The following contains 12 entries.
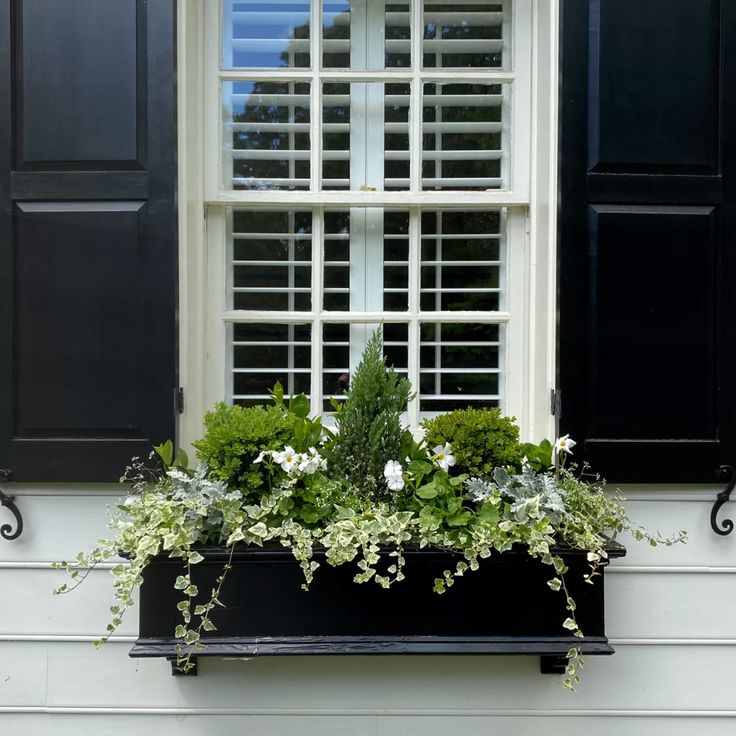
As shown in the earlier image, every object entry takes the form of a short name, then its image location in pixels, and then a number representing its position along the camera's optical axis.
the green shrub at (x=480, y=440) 1.70
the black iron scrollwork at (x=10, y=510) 1.78
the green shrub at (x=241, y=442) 1.64
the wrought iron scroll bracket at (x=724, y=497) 1.79
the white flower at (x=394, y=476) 1.62
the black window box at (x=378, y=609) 1.64
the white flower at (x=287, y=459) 1.61
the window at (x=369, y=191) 1.99
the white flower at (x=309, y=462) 1.62
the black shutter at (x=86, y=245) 1.77
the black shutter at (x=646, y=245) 1.79
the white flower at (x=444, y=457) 1.68
